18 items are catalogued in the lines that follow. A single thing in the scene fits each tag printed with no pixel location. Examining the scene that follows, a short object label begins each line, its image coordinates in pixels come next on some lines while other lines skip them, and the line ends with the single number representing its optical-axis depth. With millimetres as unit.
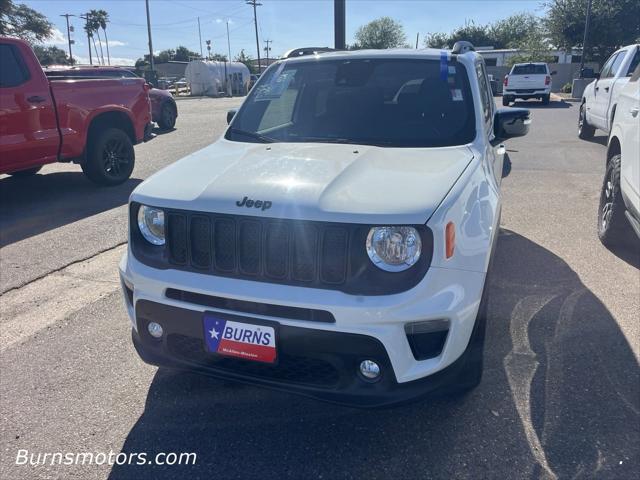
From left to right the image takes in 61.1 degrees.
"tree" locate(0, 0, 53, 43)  36438
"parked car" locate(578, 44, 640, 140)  9516
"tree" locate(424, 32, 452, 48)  66162
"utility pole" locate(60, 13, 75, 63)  72600
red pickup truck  6461
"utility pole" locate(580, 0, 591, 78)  27847
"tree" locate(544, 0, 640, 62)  33156
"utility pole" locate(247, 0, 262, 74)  64500
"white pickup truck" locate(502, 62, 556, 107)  22953
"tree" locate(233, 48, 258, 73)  73706
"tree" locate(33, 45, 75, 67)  49722
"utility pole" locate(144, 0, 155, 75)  41009
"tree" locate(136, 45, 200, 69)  101581
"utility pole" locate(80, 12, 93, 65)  79725
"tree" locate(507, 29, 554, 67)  37562
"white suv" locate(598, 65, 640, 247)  4023
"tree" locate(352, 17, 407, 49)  77500
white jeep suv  2211
